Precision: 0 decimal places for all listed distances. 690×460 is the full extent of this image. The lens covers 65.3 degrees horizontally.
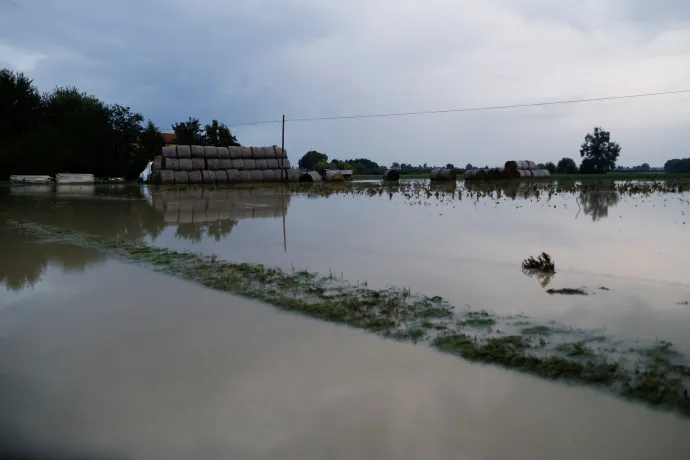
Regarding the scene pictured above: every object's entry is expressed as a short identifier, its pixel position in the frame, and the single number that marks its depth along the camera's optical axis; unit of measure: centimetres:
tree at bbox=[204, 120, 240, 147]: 5219
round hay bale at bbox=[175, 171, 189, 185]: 3497
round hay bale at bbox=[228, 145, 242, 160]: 3881
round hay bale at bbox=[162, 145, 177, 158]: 3575
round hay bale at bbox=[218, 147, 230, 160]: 3816
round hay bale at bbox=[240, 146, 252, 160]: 3941
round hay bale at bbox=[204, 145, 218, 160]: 3738
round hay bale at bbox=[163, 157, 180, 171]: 3534
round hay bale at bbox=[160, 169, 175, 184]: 3478
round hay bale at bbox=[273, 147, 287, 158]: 4060
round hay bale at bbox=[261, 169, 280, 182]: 3888
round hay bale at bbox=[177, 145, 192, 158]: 3603
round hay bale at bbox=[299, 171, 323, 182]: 4319
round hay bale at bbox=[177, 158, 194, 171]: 3548
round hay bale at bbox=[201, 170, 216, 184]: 3606
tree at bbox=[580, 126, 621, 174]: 7125
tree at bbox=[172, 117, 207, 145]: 5156
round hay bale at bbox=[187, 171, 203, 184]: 3546
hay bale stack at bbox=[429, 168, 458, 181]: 3962
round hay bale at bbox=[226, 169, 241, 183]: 3712
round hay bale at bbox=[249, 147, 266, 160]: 3991
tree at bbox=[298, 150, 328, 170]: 8858
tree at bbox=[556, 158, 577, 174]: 6231
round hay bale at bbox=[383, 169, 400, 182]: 4612
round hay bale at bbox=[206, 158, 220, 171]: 3719
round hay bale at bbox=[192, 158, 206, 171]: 3634
